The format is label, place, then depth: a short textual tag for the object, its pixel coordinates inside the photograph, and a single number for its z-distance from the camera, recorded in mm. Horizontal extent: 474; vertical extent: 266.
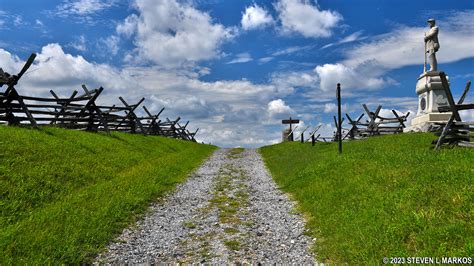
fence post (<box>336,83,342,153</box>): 20953
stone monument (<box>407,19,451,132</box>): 29586
